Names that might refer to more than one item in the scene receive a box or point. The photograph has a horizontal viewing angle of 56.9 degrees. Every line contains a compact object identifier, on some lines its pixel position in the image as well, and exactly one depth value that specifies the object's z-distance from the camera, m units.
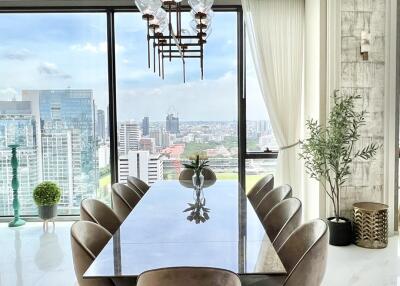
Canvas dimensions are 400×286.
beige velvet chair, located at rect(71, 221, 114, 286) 1.85
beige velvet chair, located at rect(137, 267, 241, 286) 1.41
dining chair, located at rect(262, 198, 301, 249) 2.42
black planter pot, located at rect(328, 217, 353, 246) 3.95
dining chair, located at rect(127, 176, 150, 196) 3.81
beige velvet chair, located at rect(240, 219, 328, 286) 1.77
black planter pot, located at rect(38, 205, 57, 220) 4.75
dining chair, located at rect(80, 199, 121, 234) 2.61
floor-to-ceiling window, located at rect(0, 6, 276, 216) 5.13
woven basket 3.87
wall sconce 4.07
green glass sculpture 4.98
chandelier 2.53
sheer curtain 4.84
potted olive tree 3.87
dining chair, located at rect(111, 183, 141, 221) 3.20
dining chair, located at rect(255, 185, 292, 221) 3.12
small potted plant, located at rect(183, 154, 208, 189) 3.44
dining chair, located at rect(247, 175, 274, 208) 3.61
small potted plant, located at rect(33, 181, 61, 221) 4.75
